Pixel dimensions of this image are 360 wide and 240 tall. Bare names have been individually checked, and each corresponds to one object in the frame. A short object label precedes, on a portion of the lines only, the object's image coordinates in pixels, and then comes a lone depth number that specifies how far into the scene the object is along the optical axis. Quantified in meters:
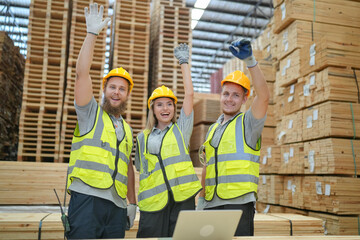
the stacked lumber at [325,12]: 6.23
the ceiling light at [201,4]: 15.05
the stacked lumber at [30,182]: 5.25
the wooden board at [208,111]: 8.26
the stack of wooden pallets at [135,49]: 7.57
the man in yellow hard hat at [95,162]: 2.51
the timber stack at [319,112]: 4.89
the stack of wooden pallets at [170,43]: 7.92
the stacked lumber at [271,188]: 6.12
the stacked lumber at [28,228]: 3.61
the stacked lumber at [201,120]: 8.24
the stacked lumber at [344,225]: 4.76
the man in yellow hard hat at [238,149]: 2.65
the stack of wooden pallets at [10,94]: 7.75
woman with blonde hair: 2.70
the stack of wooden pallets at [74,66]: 7.16
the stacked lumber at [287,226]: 4.27
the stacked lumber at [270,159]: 6.17
